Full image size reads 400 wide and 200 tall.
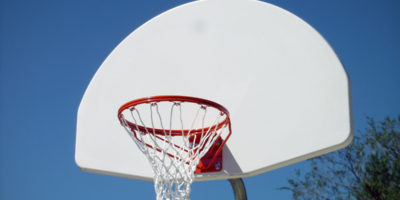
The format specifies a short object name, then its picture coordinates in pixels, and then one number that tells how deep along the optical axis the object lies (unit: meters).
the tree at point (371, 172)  7.46
